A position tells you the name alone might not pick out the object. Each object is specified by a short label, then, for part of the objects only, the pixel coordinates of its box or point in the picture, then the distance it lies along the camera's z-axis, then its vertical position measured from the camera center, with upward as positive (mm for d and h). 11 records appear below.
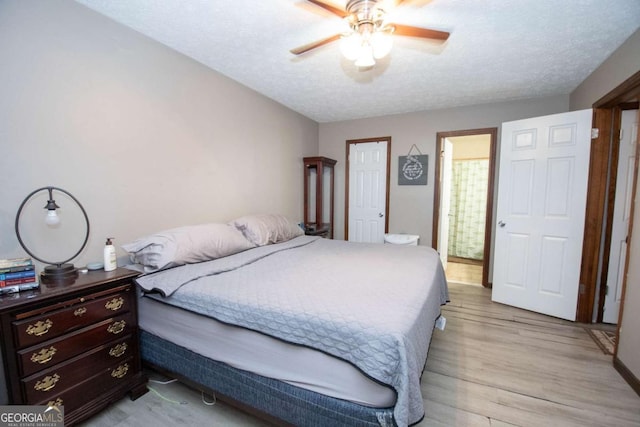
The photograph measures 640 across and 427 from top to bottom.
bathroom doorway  4656 -302
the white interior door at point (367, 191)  4449 +2
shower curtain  5152 -309
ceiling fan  1597 +979
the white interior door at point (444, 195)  4113 -57
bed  1157 -699
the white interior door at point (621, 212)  2580 -186
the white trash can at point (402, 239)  4000 -694
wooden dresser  1264 -801
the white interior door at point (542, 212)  2809 -213
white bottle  1757 -430
